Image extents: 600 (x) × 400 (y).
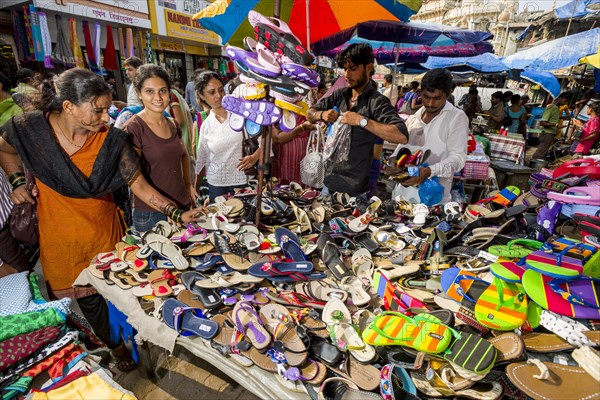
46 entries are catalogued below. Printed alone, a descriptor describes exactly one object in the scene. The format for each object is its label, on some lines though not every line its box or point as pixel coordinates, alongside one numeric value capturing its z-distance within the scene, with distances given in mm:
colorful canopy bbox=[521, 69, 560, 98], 8055
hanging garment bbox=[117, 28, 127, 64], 8668
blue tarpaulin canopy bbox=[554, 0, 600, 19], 7785
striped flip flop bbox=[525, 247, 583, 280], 1000
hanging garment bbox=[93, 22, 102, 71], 7601
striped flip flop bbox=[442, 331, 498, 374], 867
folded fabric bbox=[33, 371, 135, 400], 936
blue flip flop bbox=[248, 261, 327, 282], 1384
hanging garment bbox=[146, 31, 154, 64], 8737
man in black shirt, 1928
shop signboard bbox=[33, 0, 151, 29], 6821
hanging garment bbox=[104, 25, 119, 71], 8305
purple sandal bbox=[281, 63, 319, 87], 1471
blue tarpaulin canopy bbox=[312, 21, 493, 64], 4152
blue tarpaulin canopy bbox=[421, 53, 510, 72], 8688
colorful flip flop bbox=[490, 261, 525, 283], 1073
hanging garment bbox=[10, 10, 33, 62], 6441
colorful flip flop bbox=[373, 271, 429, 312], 1189
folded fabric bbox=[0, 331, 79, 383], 1037
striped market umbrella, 2988
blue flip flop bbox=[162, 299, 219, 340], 1182
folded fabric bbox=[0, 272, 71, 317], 1209
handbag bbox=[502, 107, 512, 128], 8538
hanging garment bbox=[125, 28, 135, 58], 8719
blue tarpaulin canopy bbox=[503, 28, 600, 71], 6148
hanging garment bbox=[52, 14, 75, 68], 7137
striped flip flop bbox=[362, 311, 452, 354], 949
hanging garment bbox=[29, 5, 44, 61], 6410
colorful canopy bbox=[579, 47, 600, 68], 4155
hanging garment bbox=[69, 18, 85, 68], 7151
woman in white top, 2488
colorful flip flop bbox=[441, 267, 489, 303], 1153
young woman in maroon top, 1999
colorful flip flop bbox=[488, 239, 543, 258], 1294
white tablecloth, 1038
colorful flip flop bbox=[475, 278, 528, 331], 995
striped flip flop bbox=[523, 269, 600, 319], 966
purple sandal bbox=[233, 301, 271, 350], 1106
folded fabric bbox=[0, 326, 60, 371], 1045
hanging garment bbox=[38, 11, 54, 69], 6512
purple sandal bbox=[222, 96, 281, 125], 1557
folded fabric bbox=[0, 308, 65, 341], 1084
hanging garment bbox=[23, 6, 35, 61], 6406
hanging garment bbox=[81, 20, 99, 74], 7468
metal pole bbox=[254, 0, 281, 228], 1767
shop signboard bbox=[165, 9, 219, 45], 10070
